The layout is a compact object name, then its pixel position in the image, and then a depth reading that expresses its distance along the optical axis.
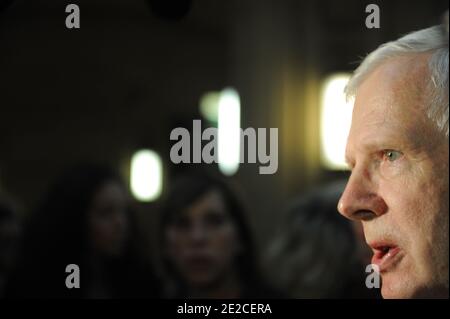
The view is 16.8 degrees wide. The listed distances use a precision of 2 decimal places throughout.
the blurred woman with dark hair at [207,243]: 4.75
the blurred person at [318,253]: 4.55
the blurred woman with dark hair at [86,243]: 4.95
